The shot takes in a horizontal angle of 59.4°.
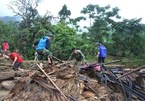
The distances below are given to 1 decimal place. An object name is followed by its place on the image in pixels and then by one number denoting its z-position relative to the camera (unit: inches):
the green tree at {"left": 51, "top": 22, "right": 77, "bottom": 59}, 353.4
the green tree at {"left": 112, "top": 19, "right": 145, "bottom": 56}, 445.8
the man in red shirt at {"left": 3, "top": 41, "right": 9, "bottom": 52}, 279.7
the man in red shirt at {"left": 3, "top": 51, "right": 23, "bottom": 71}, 205.5
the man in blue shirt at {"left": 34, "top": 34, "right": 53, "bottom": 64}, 187.8
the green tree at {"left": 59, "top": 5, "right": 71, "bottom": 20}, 510.8
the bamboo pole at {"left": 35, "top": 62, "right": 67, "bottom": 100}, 125.8
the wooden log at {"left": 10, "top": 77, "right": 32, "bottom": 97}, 134.1
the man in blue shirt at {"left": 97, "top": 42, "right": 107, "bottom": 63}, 229.4
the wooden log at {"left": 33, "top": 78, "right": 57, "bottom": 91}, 128.3
